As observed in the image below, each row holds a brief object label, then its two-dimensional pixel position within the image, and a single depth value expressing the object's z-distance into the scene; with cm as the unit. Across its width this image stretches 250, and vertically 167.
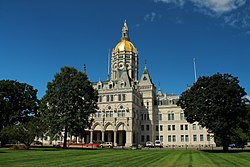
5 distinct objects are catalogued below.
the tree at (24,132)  4353
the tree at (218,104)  3928
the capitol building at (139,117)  7500
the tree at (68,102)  4748
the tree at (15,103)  5841
